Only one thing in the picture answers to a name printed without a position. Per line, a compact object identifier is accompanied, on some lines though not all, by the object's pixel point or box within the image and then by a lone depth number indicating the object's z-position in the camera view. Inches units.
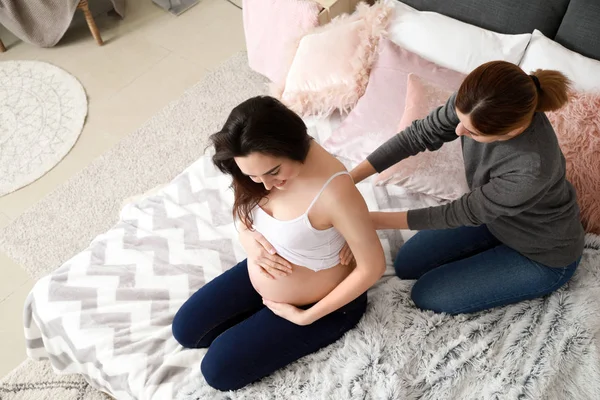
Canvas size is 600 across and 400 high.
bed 51.9
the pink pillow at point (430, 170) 65.1
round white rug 96.6
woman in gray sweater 43.5
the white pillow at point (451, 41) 73.4
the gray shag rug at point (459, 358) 51.1
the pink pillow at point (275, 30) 86.0
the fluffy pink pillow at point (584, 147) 60.4
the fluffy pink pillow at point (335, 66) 75.8
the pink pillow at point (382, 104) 70.7
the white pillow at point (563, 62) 66.9
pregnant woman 43.8
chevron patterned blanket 57.6
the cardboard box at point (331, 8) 86.0
